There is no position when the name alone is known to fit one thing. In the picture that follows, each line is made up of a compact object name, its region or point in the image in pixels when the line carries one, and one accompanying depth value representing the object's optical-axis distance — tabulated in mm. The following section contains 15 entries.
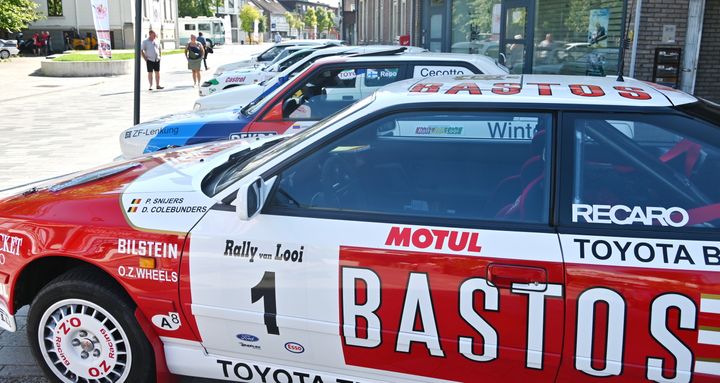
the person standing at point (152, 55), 18531
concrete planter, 24578
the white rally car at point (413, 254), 2412
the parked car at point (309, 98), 6082
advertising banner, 16641
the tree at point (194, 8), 74188
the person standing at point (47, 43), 43031
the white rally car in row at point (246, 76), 13535
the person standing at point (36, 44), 42438
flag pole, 6727
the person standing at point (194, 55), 19062
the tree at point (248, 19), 93688
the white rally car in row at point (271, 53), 18344
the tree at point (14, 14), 31919
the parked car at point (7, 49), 37219
